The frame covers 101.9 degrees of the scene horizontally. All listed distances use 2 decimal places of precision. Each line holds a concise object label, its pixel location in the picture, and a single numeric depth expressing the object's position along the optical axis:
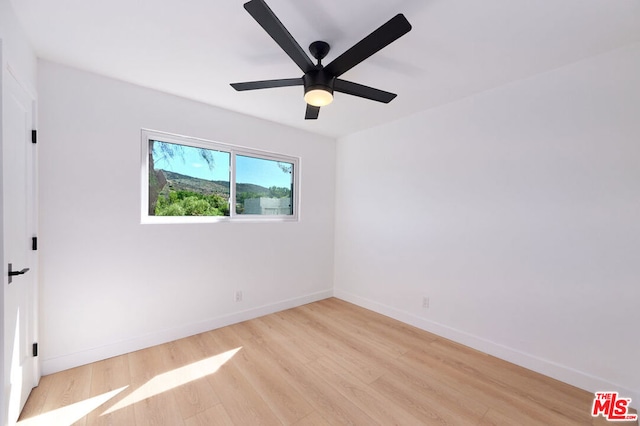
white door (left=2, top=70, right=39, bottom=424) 1.46
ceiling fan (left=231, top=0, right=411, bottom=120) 1.25
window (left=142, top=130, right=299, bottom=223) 2.64
